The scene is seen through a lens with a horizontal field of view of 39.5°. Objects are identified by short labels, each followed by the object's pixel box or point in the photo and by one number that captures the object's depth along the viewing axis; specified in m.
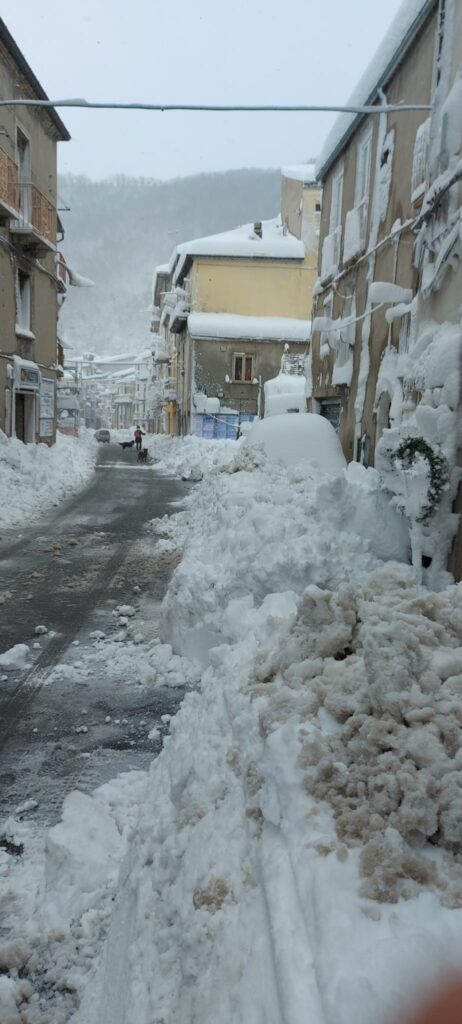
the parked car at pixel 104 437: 53.28
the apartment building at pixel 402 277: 6.51
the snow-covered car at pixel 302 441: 9.88
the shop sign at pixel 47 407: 20.59
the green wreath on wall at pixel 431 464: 6.30
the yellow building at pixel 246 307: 33.25
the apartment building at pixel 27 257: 17.02
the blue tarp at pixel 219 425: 33.38
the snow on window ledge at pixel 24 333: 18.50
